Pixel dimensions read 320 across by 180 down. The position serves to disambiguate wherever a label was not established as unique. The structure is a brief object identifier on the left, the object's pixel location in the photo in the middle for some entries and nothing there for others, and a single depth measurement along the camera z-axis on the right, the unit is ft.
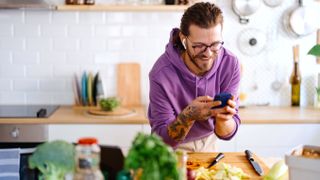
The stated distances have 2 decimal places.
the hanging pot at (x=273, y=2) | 11.82
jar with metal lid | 3.44
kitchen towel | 4.84
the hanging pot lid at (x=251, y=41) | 11.84
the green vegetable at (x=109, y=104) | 10.54
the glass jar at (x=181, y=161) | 3.67
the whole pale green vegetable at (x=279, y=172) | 5.13
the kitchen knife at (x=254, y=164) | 5.73
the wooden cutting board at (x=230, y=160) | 5.90
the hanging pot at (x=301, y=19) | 11.75
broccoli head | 3.61
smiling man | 6.02
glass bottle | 11.80
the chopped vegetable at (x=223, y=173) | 5.23
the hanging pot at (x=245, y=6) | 11.60
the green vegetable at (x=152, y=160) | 3.37
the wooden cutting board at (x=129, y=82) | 11.82
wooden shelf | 10.94
